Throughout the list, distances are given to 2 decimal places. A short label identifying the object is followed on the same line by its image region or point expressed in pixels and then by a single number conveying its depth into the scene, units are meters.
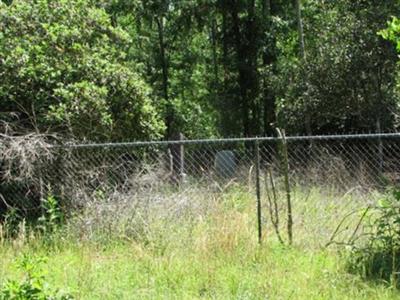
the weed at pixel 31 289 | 4.22
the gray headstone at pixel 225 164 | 11.02
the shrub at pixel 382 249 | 5.97
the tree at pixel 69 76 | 9.41
